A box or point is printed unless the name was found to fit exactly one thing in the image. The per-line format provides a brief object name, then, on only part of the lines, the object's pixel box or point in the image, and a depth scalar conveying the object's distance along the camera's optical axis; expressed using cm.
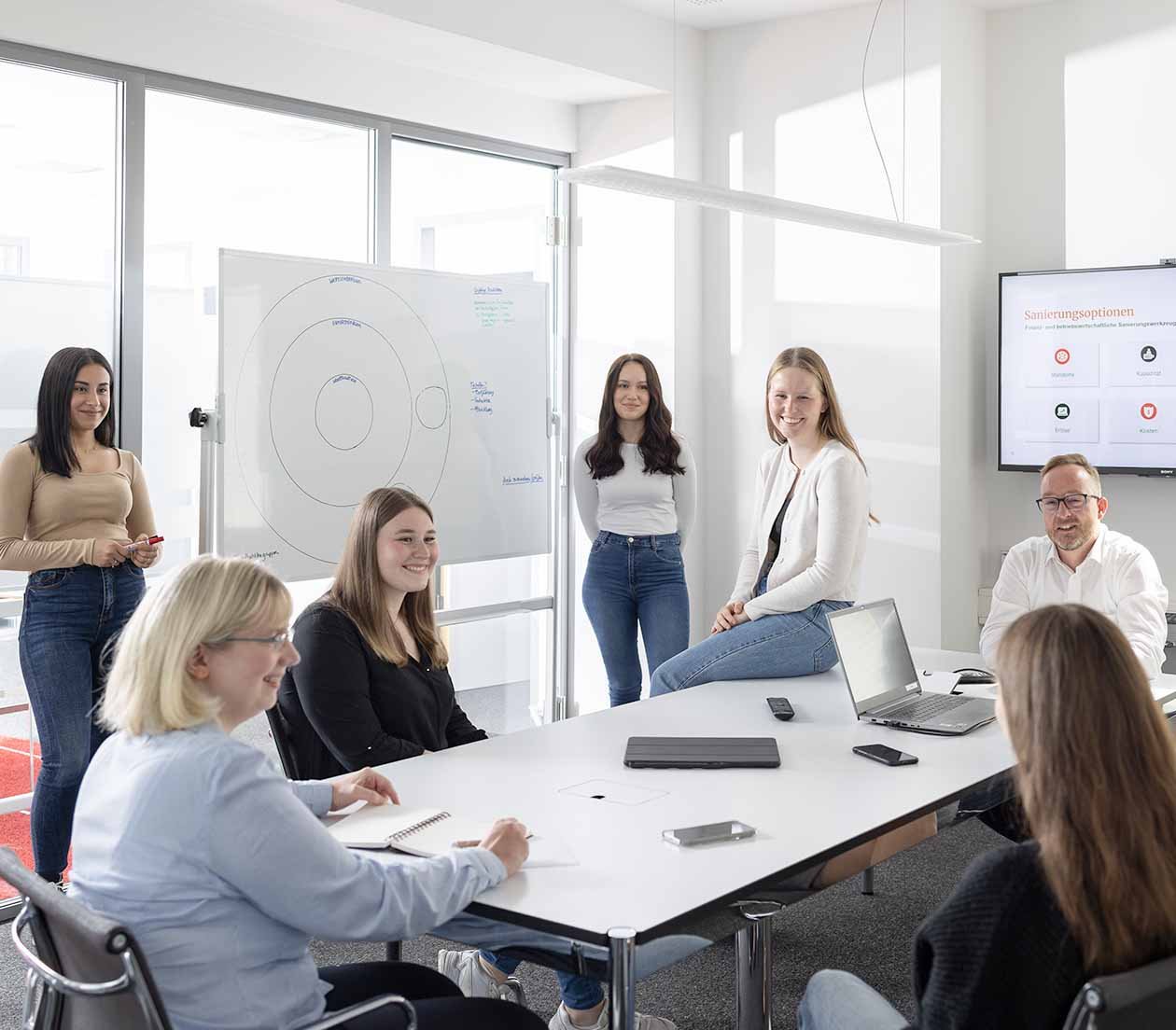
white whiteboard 425
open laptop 293
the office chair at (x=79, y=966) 149
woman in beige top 354
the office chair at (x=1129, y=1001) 140
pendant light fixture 321
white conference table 183
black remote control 297
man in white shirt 359
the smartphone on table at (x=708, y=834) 207
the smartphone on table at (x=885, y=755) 261
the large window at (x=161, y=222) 394
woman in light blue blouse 161
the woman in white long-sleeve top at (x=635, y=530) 477
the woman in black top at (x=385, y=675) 268
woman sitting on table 344
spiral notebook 201
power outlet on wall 544
